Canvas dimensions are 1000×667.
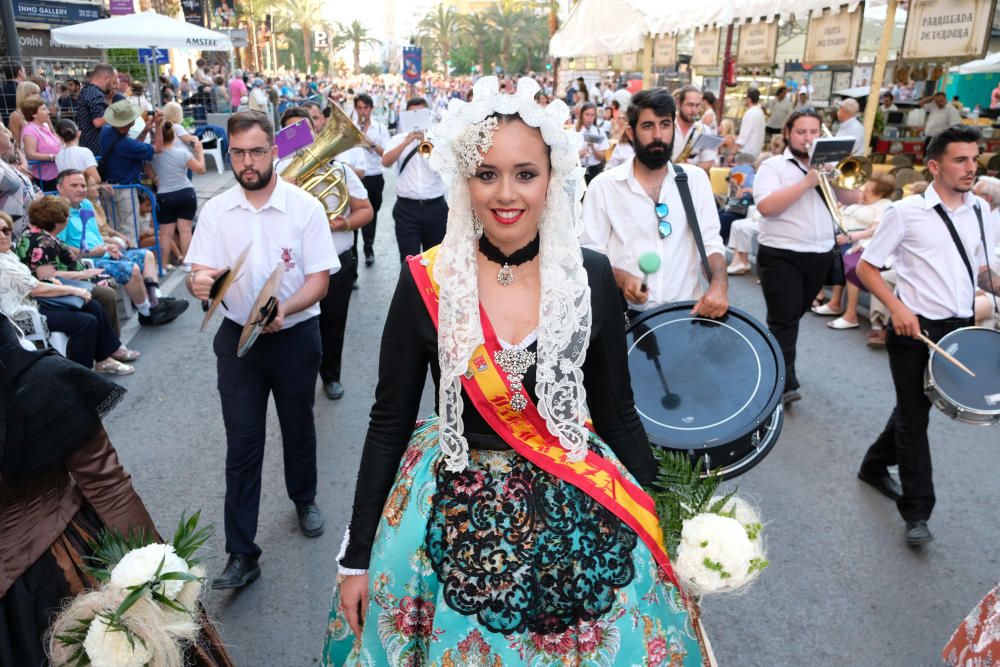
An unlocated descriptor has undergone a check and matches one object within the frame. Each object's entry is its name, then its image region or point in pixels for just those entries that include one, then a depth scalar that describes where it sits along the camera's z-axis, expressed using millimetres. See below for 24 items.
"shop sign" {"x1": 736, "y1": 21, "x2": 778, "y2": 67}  12547
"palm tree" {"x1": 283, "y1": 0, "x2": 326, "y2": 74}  64562
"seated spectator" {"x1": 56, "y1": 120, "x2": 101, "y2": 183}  8938
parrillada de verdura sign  8125
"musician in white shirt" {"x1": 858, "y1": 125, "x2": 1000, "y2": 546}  4066
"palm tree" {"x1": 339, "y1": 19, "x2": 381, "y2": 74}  75188
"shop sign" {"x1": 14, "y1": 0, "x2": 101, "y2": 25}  19141
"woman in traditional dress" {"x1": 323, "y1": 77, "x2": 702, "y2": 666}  1967
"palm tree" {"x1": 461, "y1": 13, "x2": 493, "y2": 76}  63812
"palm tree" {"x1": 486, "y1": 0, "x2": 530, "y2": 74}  61500
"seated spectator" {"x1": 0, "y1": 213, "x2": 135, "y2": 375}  5582
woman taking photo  9797
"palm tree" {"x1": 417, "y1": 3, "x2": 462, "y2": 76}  69375
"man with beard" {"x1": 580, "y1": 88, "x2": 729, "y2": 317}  4172
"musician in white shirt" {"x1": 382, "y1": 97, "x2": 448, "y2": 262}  7832
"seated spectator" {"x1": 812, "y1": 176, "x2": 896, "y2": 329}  7887
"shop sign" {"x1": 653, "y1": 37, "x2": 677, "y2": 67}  15609
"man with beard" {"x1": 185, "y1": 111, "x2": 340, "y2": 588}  3684
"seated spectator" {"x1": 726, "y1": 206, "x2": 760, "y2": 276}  9898
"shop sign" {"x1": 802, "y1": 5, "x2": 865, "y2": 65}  9859
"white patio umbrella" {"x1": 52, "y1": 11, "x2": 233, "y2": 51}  13688
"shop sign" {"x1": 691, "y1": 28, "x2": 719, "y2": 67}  15172
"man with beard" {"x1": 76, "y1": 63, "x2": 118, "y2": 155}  11039
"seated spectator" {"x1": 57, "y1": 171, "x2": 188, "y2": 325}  7578
